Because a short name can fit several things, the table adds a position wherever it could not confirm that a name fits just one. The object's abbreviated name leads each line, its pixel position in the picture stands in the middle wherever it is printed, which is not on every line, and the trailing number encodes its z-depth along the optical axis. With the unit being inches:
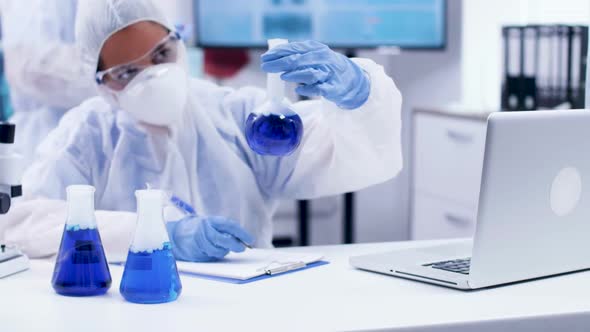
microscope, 48.7
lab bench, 38.0
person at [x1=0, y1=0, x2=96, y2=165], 103.5
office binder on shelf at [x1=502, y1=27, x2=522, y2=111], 118.1
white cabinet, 118.8
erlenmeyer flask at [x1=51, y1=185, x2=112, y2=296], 43.9
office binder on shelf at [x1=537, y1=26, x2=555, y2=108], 115.1
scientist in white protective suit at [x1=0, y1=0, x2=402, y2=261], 61.6
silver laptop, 41.7
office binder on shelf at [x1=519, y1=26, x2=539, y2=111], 116.6
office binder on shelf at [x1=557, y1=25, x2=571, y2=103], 114.0
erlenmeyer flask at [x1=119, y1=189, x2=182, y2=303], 42.1
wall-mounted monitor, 132.0
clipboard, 48.2
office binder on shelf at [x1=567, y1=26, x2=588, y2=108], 113.5
